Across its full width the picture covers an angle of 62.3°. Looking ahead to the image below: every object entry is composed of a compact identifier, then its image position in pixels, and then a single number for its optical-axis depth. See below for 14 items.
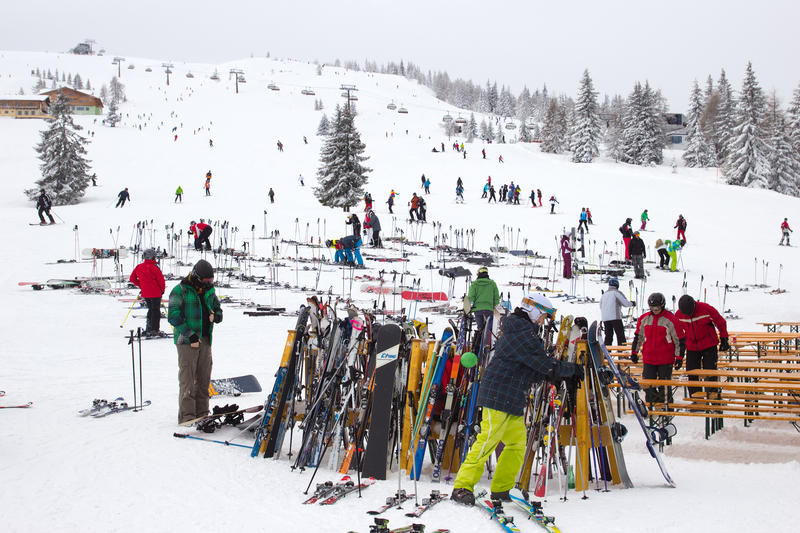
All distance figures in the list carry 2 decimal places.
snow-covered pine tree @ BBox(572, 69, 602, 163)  62.09
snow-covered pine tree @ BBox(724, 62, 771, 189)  50.50
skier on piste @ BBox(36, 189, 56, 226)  28.03
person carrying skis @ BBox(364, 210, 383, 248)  25.16
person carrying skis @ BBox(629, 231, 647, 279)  20.72
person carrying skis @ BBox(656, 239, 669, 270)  23.17
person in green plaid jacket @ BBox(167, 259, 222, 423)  7.32
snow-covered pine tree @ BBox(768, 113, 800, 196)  51.91
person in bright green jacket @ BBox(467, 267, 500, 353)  11.55
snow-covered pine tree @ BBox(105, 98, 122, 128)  77.00
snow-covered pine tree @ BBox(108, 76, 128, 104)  98.94
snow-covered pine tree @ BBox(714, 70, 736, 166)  64.06
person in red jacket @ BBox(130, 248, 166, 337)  12.22
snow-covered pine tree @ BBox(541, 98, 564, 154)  68.50
